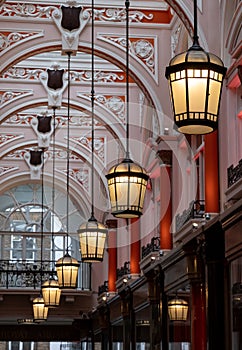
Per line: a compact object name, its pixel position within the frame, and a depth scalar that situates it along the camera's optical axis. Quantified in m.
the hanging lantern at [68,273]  14.25
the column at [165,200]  14.02
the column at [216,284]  9.59
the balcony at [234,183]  9.29
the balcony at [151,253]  14.03
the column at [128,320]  16.34
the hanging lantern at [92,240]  11.54
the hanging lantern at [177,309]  11.73
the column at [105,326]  19.79
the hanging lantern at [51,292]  17.17
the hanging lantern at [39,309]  19.59
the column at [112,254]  20.08
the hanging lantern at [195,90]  5.57
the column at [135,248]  17.02
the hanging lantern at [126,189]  8.73
